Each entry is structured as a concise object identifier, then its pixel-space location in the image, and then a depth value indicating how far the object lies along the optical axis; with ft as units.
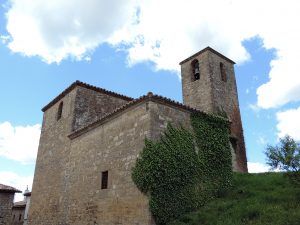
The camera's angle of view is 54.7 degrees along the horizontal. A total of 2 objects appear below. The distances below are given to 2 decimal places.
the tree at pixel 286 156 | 32.94
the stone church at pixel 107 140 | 32.55
